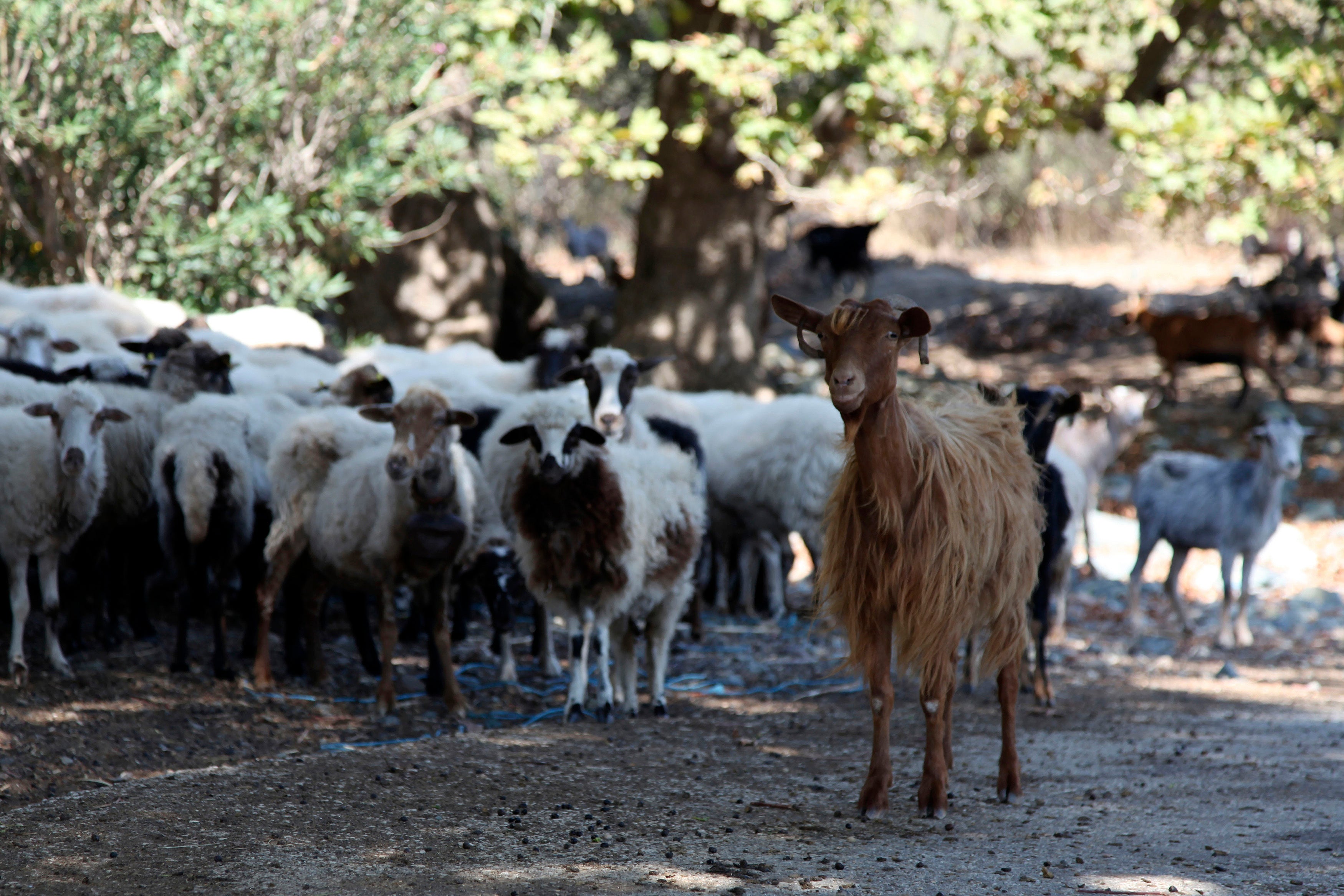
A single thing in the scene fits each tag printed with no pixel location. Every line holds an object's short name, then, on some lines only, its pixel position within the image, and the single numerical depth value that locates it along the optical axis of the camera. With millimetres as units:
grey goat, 17812
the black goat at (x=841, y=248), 41656
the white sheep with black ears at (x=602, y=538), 12242
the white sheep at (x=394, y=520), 12305
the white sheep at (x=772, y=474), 17156
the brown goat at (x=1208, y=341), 31016
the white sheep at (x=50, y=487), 12234
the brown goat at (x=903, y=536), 8789
